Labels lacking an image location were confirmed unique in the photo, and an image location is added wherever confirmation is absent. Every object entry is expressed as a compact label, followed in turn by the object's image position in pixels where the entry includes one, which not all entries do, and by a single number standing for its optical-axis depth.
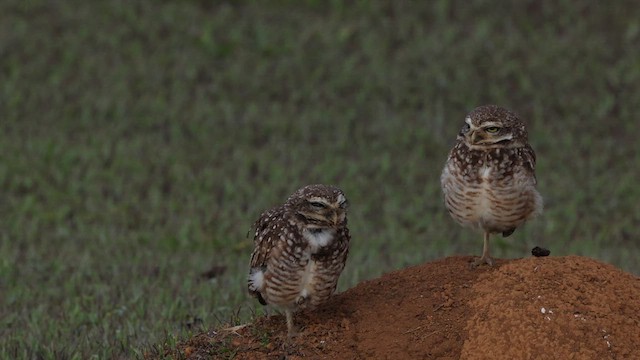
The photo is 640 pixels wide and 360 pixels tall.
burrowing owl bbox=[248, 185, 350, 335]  12.07
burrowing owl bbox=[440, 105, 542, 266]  12.89
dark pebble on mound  13.12
